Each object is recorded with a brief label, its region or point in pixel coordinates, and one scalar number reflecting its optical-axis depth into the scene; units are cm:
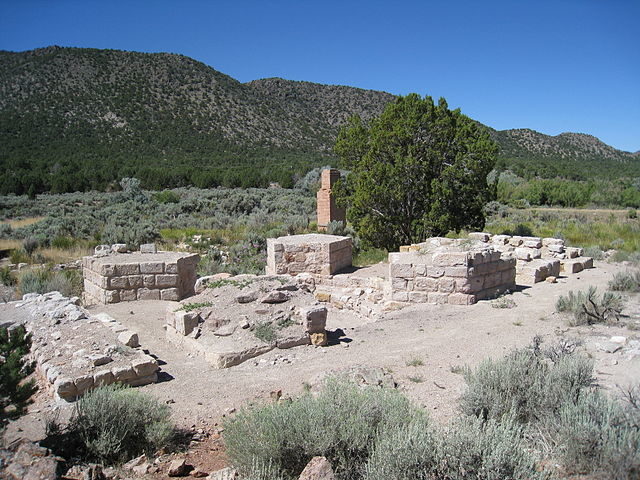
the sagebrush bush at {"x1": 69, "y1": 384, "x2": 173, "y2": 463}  395
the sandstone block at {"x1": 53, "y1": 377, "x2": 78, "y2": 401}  518
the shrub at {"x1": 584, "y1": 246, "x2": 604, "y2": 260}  1402
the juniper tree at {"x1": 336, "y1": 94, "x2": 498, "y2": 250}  1413
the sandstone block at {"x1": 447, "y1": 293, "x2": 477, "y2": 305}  927
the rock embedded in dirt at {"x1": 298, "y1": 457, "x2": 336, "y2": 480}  302
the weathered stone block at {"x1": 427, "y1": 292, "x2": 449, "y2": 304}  945
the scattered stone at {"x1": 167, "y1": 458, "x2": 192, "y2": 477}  370
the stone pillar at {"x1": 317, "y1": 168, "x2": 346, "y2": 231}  1804
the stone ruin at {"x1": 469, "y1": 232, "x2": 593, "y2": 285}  1127
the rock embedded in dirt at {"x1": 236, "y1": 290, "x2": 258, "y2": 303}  821
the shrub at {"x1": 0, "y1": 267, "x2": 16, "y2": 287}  1195
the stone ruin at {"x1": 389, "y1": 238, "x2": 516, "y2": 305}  931
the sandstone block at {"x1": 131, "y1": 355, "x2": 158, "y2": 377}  584
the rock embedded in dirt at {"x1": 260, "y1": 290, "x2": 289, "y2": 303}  820
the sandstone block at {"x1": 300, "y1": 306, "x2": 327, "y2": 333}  741
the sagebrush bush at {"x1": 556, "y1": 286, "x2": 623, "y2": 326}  727
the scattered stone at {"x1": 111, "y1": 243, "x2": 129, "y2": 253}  1226
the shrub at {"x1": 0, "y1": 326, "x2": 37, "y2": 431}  340
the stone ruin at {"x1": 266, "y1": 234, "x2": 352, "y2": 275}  1205
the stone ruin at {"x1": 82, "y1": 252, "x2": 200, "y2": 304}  1016
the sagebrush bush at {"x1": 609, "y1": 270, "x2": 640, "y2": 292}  934
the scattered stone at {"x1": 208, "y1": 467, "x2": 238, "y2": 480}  339
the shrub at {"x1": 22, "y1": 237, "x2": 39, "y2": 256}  1544
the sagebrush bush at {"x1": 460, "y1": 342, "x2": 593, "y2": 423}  385
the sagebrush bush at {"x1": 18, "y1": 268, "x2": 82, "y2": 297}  1079
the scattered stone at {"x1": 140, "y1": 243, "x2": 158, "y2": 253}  1248
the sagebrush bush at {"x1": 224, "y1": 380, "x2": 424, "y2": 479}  332
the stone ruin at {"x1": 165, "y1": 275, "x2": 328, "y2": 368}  700
